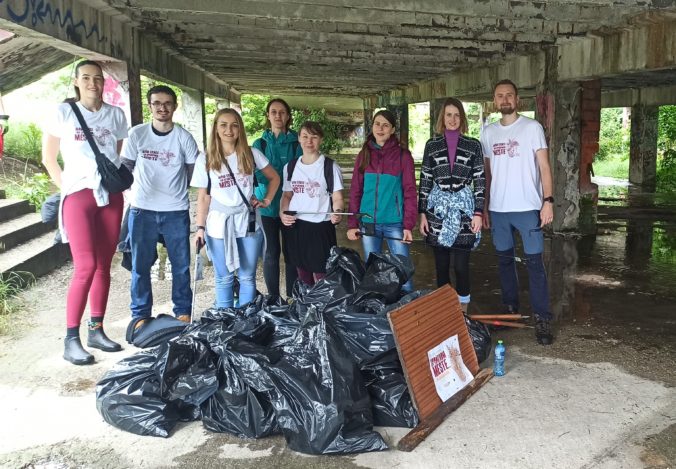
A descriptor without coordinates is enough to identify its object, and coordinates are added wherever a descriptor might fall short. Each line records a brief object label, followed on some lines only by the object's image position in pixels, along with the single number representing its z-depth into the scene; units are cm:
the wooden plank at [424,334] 315
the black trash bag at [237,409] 305
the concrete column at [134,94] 723
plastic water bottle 378
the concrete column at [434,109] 1495
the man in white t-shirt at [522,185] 424
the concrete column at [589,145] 950
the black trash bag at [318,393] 287
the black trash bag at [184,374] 310
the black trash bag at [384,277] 368
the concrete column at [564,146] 916
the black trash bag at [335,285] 354
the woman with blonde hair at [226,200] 419
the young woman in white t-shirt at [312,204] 453
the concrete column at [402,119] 1848
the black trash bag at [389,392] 318
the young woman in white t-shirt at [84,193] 391
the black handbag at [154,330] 418
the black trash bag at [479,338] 393
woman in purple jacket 449
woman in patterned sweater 436
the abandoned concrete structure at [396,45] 637
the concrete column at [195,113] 1368
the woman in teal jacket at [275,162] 485
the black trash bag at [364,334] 323
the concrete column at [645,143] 1757
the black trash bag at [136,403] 308
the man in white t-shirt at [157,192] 425
